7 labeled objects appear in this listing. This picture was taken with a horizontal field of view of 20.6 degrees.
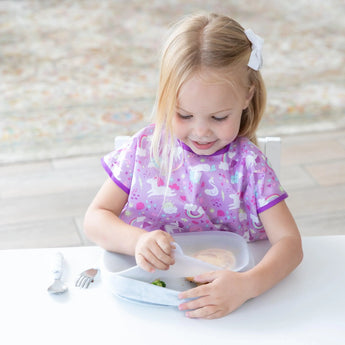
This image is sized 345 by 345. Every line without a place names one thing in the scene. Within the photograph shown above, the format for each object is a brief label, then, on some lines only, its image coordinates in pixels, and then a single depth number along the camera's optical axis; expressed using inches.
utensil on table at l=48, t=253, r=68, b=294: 59.6
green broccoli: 60.1
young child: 60.4
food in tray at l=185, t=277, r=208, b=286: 60.4
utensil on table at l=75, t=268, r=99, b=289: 60.4
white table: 56.1
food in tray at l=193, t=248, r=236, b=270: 63.3
